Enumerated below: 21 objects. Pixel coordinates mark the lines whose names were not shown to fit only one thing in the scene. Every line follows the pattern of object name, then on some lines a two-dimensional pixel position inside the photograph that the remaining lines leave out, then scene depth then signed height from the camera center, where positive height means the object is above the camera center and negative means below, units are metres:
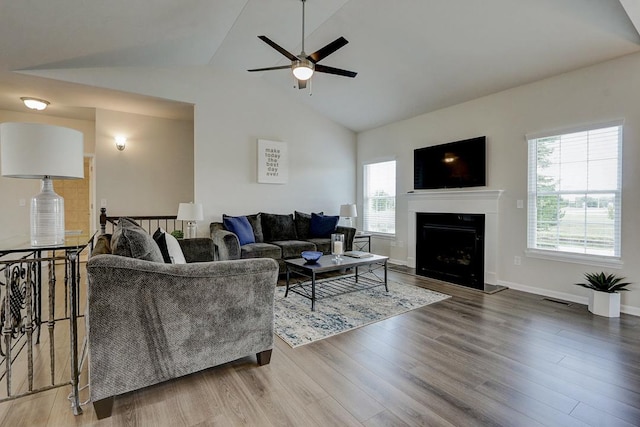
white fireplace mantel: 4.28 +0.08
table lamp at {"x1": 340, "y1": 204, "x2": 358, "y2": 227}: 5.74 -0.01
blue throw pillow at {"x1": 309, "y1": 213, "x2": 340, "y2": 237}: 5.52 -0.27
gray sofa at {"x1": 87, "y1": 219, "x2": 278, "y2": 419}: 1.62 -0.64
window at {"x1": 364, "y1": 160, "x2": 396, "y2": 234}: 5.97 +0.28
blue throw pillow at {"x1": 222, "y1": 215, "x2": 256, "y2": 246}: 4.62 -0.27
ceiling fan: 2.87 +1.49
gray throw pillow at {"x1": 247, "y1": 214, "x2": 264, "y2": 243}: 4.96 -0.26
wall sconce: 5.07 +1.12
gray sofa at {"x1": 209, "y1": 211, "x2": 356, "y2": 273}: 4.17 -0.46
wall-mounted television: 4.47 +0.73
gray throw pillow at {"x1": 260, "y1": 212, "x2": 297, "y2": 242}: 5.20 -0.29
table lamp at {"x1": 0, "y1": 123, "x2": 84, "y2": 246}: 1.75 +0.28
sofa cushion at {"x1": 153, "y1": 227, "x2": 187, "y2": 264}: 2.61 -0.34
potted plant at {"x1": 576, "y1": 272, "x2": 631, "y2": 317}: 3.11 -0.84
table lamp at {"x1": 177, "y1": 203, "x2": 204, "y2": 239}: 4.29 -0.03
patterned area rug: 2.76 -1.07
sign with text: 5.43 +0.88
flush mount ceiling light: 4.32 +1.53
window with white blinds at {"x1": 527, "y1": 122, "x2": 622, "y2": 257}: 3.34 +0.25
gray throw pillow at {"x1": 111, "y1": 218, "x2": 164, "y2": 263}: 1.83 -0.22
